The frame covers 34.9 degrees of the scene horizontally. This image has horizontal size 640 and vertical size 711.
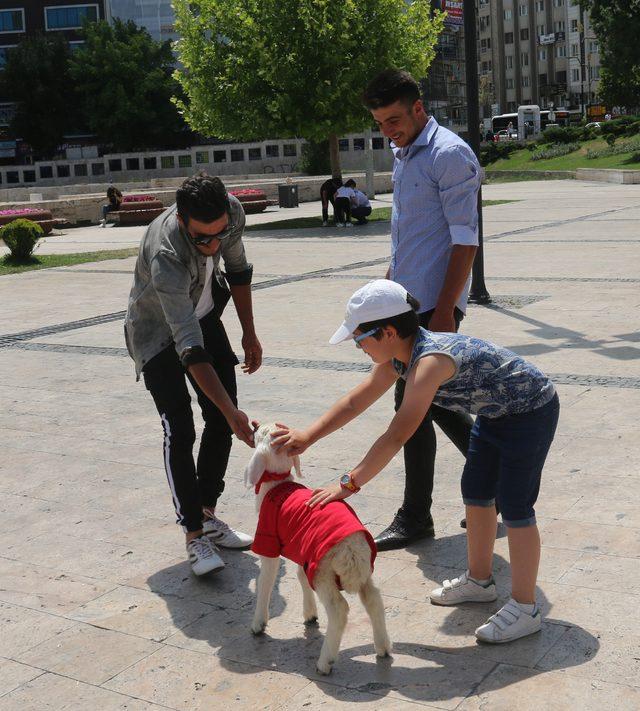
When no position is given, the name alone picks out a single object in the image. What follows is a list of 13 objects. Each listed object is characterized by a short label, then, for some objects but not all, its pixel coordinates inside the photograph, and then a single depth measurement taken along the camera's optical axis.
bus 85.18
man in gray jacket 3.95
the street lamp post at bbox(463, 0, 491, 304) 11.71
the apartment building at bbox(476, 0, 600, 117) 108.12
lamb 3.24
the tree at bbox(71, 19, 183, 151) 60.31
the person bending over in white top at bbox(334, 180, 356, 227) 23.19
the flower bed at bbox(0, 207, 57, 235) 28.29
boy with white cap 3.30
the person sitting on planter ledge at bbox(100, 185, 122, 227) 30.70
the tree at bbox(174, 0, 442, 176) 22.92
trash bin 32.91
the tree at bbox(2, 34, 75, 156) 62.97
